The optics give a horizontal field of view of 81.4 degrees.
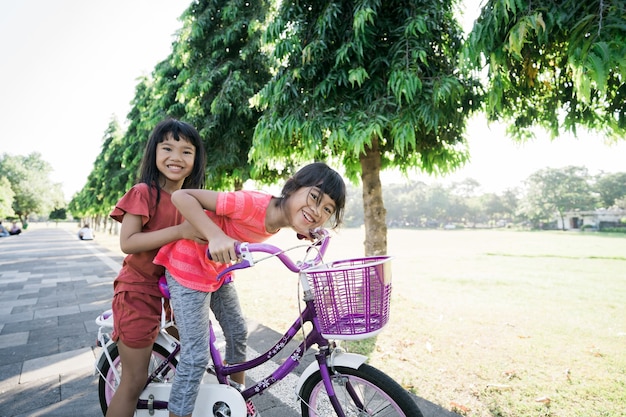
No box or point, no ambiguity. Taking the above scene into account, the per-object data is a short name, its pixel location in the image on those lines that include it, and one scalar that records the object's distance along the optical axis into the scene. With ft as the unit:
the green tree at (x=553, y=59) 7.02
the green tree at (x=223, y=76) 25.30
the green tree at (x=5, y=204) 122.42
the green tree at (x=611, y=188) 211.20
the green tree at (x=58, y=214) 287.07
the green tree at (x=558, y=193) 215.51
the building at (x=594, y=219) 200.75
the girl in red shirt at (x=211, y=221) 5.78
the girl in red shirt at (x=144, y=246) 6.22
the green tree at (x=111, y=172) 60.29
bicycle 4.94
